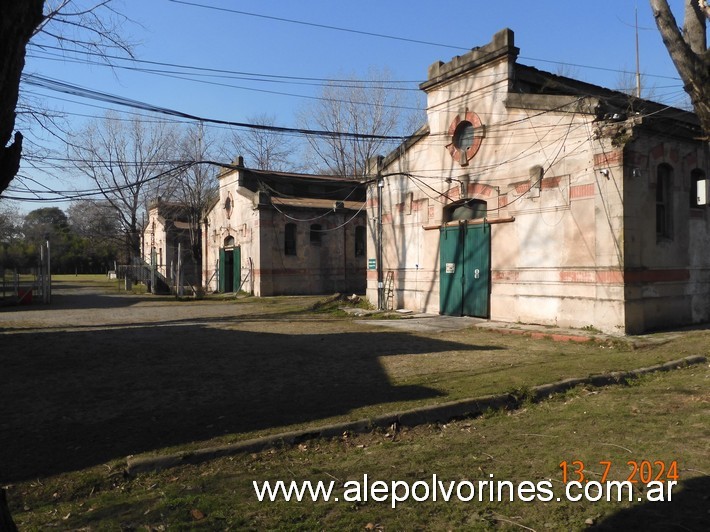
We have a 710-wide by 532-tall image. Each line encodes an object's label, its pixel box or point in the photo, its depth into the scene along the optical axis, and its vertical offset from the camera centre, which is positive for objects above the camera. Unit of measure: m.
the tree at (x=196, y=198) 38.31 +5.08
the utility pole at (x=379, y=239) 19.95 +0.95
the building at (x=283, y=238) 29.09 +1.59
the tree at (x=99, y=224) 44.91 +4.13
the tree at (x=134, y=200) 39.81 +5.40
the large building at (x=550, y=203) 12.81 +1.60
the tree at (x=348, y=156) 40.75 +8.49
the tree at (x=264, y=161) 45.22 +8.84
